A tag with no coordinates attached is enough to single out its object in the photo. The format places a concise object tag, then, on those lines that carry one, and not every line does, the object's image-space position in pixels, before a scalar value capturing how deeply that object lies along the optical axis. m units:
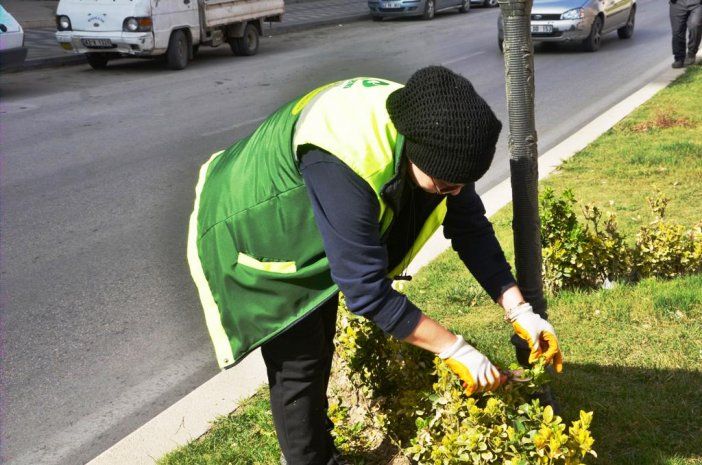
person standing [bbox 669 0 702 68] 12.57
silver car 15.49
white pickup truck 14.31
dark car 24.14
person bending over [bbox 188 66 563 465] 2.33
